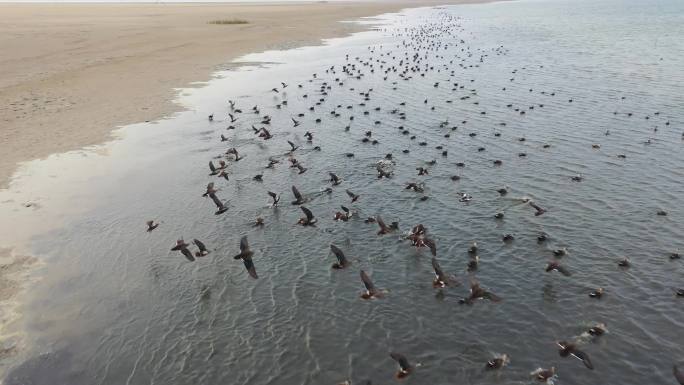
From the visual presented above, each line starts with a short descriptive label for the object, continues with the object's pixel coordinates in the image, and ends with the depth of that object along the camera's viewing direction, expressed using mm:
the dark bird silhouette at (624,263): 17172
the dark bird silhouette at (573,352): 12978
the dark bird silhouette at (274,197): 22181
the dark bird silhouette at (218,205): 21562
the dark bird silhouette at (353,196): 21761
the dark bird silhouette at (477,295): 15508
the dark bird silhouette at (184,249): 17562
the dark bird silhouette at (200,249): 18000
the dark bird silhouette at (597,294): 15734
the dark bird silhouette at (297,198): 22172
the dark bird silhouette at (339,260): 17141
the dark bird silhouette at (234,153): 27984
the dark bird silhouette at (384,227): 19484
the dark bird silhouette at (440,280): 16250
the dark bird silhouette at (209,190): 22438
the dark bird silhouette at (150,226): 20156
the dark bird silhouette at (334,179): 24406
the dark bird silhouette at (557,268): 16228
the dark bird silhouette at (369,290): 15648
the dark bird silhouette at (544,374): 12649
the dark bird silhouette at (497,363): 13112
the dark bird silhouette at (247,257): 16906
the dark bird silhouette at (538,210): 20350
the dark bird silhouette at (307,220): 20150
